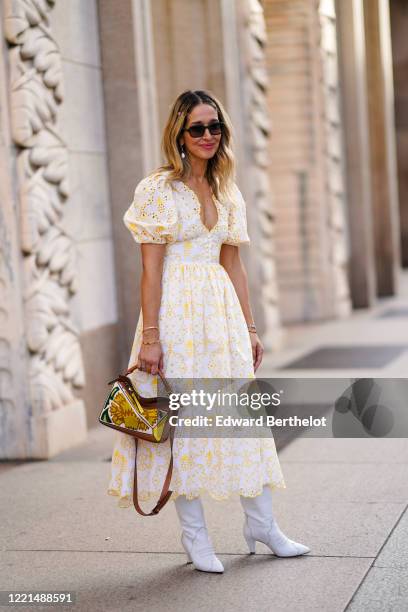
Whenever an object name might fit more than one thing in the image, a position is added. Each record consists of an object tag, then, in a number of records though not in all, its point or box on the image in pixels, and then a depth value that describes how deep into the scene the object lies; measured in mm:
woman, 4656
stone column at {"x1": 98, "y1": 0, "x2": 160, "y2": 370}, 8641
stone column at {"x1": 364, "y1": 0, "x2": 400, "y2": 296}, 17562
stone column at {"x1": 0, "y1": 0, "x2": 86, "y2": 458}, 7047
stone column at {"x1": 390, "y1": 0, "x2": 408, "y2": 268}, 24953
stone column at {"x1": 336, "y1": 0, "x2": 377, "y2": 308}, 15695
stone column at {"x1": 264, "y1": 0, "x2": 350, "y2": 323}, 14195
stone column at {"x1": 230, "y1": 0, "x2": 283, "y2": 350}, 11180
